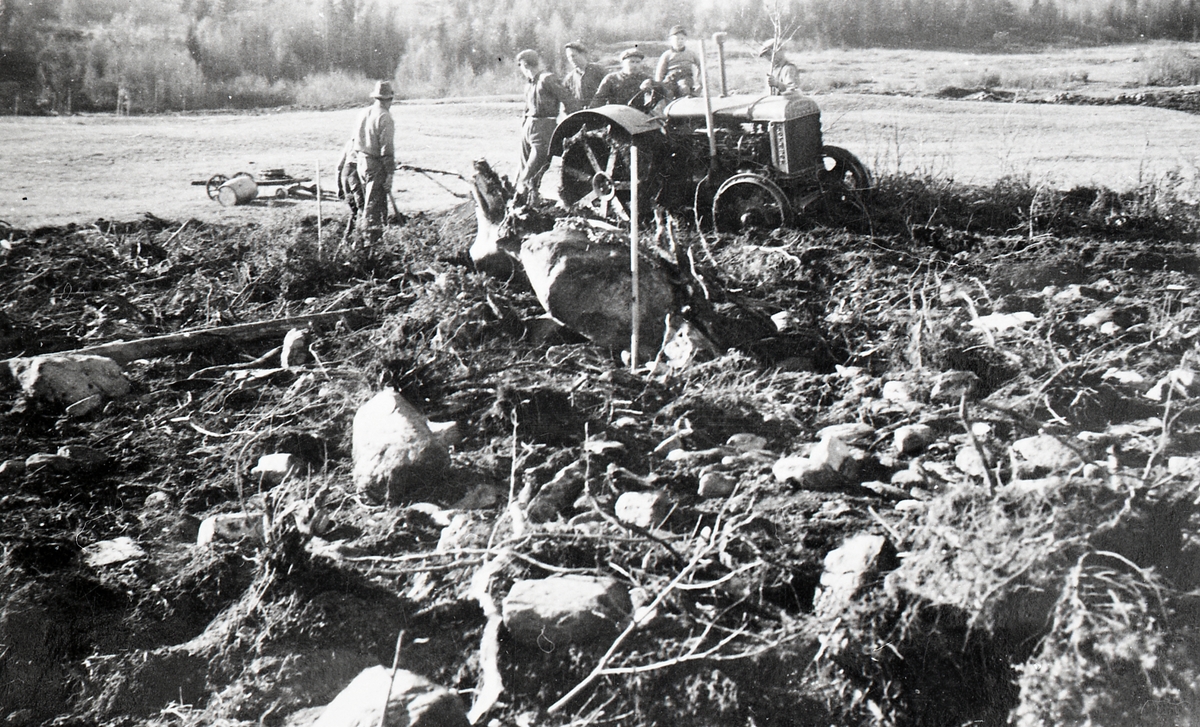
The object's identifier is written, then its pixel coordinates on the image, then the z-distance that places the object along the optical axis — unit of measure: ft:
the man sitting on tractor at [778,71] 33.12
